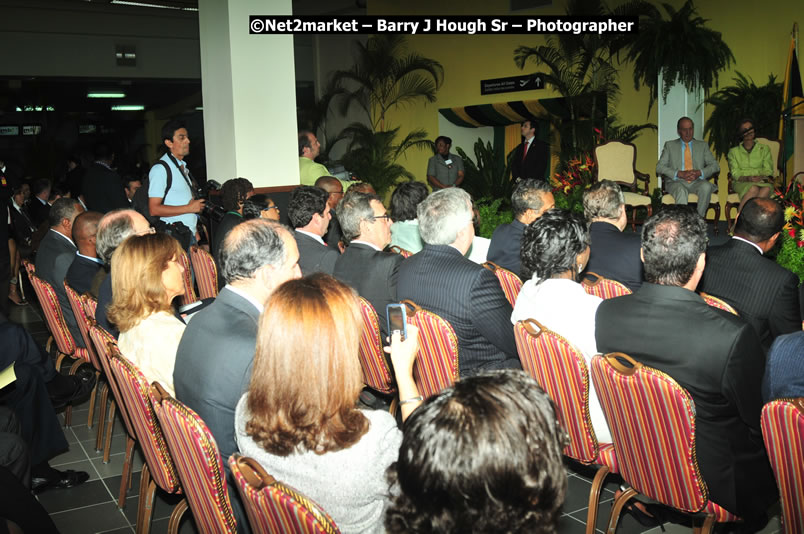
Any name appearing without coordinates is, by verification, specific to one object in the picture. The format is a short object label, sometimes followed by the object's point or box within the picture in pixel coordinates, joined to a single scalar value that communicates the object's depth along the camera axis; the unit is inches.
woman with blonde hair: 106.1
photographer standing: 217.8
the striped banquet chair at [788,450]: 70.3
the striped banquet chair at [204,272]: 198.4
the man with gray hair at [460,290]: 120.1
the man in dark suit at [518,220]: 181.0
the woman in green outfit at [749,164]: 348.5
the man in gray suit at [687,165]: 358.3
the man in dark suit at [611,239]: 157.2
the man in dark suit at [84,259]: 175.3
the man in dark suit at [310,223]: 172.1
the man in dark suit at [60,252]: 178.2
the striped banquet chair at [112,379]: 105.7
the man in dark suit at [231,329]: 87.3
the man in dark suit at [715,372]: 87.0
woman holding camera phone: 63.4
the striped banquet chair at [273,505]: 52.0
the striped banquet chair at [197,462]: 71.7
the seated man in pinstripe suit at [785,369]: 82.9
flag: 346.6
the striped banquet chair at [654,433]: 80.8
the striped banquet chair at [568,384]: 95.7
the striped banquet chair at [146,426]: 90.7
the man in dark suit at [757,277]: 125.0
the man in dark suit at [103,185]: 312.8
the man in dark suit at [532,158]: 401.4
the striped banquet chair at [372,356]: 131.2
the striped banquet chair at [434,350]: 108.8
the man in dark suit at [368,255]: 150.6
